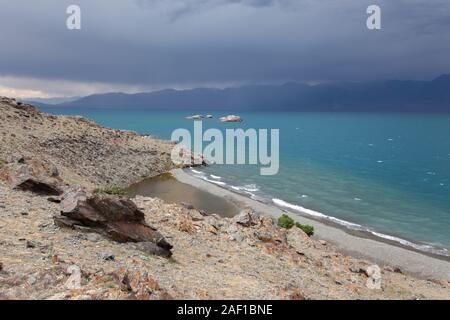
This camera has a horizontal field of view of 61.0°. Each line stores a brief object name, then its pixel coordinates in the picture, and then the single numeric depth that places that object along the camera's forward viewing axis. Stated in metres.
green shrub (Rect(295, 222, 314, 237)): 39.69
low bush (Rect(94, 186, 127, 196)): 34.48
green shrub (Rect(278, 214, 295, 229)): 39.09
